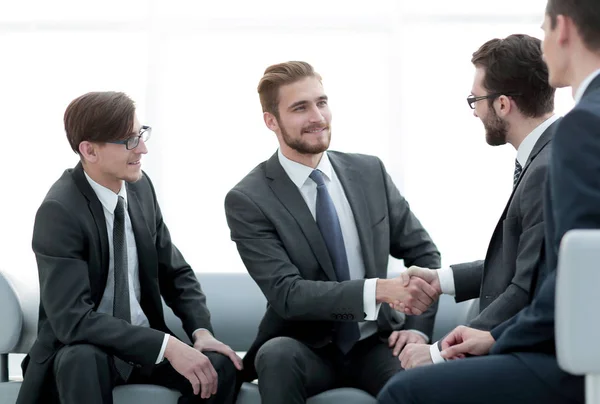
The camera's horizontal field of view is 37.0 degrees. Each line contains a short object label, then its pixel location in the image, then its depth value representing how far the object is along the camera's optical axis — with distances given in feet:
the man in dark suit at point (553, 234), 6.32
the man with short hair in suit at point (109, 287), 10.15
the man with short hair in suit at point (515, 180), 8.63
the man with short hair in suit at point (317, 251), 10.34
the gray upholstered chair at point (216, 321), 10.39
